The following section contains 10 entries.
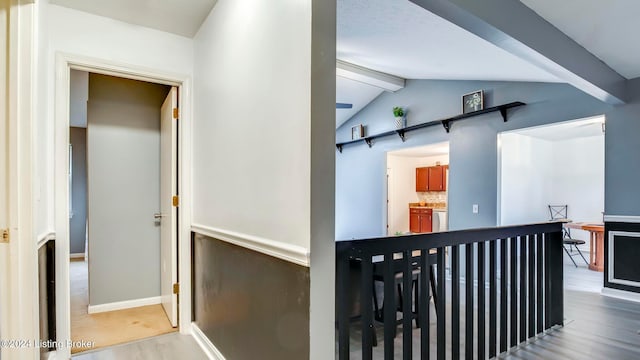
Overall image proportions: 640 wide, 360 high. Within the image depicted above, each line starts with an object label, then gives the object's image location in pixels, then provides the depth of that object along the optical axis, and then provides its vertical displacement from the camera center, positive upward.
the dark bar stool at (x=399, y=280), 2.46 -0.89
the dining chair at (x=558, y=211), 7.07 -0.70
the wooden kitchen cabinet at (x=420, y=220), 7.41 -0.94
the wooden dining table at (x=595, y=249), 5.19 -1.12
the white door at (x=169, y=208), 2.92 -0.28
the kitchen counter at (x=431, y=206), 7.41 -0.65
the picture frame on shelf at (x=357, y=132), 6.71 +0.93
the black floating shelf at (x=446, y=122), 4.29 +0.84
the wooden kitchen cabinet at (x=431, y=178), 7.71 +0.00
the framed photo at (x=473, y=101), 4.57 +1.06
